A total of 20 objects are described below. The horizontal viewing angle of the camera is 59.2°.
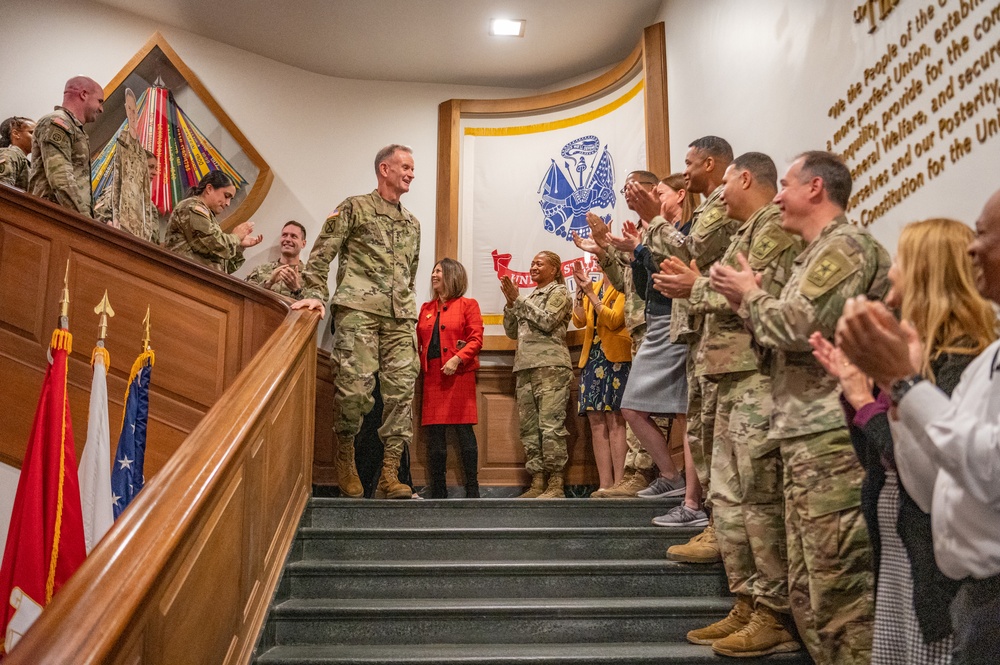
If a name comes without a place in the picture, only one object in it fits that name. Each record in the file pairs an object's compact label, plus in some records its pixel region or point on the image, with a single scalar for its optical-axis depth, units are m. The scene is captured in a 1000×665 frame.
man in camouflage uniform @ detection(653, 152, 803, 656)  2.61
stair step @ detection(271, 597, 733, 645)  2.91
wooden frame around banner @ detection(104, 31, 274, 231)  5.84
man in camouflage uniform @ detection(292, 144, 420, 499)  4.20
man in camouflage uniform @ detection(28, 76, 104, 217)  4.21
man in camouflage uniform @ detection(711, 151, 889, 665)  2.24
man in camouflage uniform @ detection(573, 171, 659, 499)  4.18
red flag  2.60
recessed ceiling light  5.93
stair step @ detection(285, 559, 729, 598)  3.19
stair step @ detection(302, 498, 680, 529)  3.70
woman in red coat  4.98
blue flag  3.06
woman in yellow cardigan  4.53
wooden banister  1.59
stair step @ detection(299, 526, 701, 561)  3.44
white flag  2.90
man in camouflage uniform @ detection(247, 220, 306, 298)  5.36
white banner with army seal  6.13
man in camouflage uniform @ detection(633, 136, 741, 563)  3.13
